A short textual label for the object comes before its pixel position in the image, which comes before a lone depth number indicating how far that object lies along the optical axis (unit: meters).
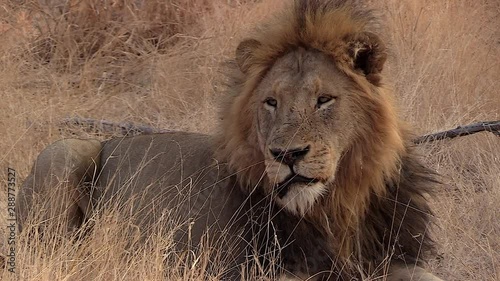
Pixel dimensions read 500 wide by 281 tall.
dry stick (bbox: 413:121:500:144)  12.65
